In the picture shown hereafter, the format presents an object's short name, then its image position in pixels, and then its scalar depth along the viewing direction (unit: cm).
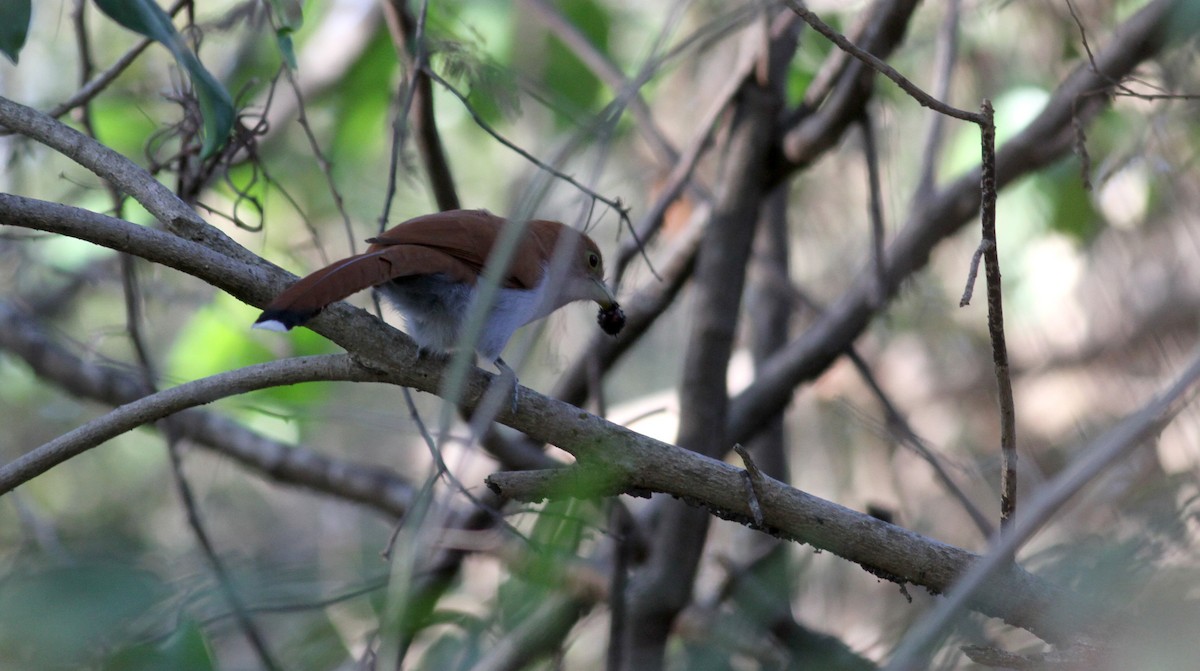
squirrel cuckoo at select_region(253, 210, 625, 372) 412
